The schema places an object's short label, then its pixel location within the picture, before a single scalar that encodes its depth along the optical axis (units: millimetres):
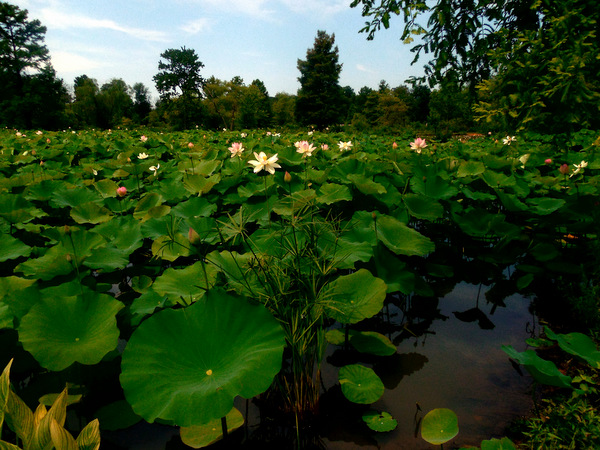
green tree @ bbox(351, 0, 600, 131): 2135
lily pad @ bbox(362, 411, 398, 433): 1248
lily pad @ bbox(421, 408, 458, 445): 1112
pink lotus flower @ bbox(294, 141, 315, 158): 2613
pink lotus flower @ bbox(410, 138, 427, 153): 3074
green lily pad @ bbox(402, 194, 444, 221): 2317
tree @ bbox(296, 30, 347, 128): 35344
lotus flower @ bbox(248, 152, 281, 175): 1762
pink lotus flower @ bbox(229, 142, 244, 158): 2805
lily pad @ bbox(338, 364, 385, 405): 1312
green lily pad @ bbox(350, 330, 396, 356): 1630
